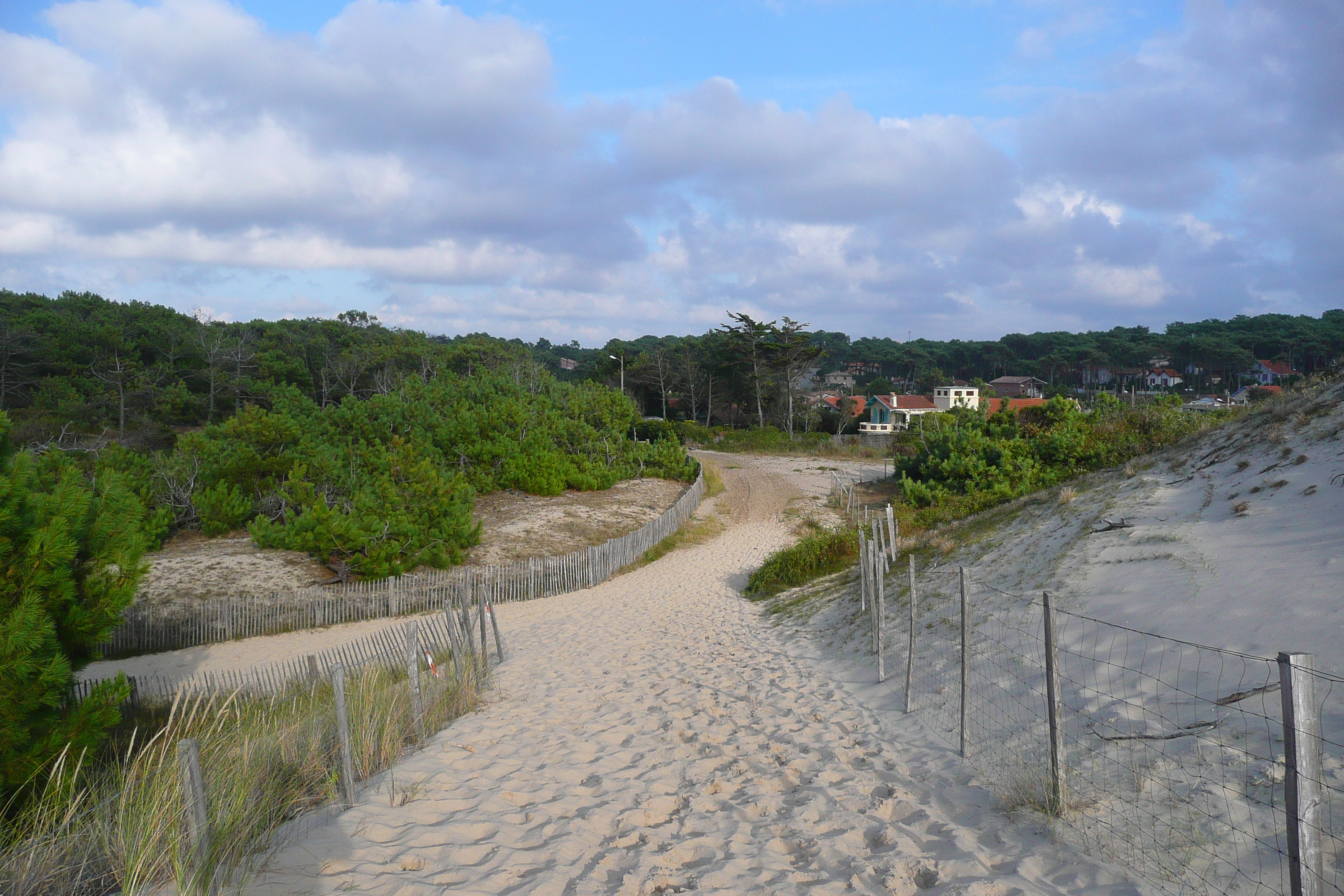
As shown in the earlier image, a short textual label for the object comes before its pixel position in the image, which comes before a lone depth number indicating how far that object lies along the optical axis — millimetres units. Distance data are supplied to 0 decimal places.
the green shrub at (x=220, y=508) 20234
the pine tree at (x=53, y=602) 4785
